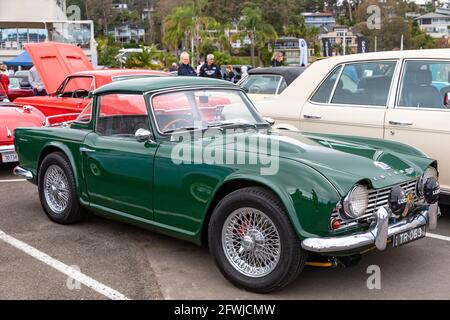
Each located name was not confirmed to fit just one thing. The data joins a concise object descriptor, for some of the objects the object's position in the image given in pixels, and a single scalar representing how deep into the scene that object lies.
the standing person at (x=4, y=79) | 13.73
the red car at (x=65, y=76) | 9.94
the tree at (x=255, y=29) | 59.79
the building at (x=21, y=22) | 38.72
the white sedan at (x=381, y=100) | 5.80
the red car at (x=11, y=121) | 8.43
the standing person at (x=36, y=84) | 13.10
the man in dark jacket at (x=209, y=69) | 13.83
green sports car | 3.90
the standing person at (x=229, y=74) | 18.33
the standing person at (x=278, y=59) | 16.05
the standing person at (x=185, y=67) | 12.91
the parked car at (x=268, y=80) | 10.19
